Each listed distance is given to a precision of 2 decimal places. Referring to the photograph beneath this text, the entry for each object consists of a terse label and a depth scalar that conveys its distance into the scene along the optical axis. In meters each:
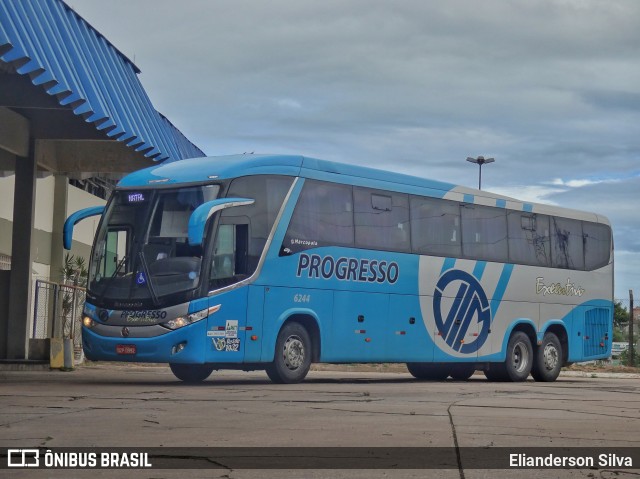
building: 16.70
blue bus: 17.64
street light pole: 56.42
